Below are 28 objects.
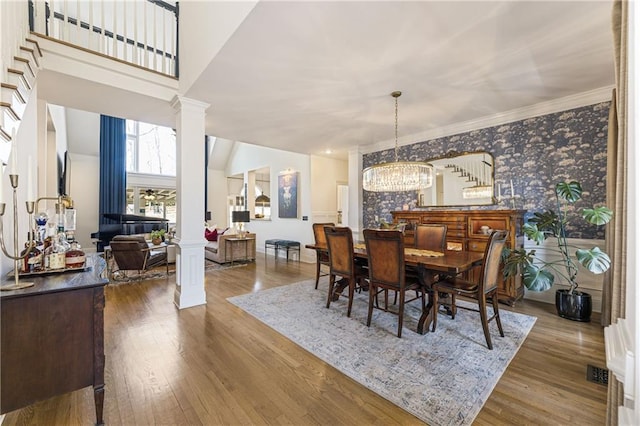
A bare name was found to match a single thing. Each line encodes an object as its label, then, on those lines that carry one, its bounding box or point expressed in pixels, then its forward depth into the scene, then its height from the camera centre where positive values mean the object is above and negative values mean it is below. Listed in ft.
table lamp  23.67 -0.59
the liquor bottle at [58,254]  5.76 -0.98
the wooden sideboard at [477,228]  11.45 -0.79
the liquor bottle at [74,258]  5.98 -1.10
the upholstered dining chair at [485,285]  7.91 -2.43
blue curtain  25.85 +4.31
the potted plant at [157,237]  18.84 -1.98
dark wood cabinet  4.48 -2.35
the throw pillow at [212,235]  22.89 -2.14
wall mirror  13.66 +1.63
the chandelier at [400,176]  11.54 +1.57
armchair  14.71 -2.41
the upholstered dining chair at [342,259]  10.22 -1.95
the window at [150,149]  29.03 +6.92
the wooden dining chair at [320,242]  13.75 -1.68
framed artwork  23.49 +1.46
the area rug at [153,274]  15.88 -4.12
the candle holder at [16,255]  4.58 -0.83
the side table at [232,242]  20.24 -2.49
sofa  20.17 -3.08
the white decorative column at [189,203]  11.30 +0.31
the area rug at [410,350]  5.91 -4.12
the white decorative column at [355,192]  19.43 +1.37
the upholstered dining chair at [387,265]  8.56 -1.83
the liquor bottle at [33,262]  5.59 -1.10
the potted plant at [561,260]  8.75 -1.82
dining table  8.12 -1.69
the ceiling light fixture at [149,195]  29.40 +1.71
